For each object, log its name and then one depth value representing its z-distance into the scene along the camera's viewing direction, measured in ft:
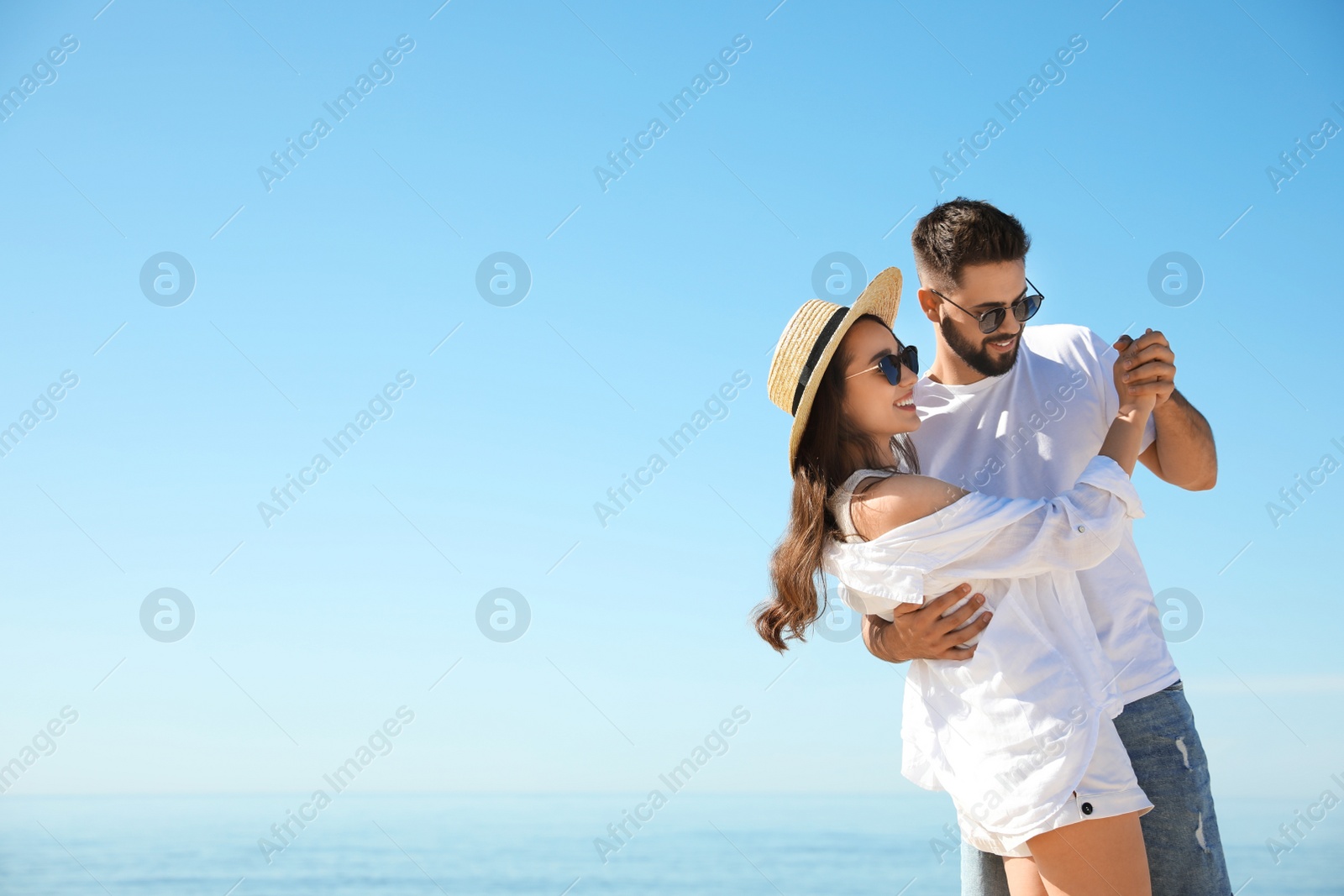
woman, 7.81
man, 9.21
